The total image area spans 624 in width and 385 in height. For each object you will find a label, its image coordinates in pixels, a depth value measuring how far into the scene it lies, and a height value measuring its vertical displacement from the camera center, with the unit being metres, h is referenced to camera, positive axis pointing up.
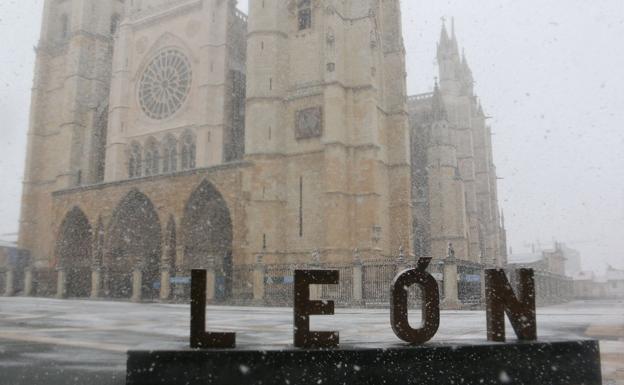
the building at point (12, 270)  35.22 +1.41
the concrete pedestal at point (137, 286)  27.55 +0.29
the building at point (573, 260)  147.62 +8.17
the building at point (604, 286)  69.44 +0.43
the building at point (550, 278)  32.72 +0.81
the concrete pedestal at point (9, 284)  35.09 +0.53
